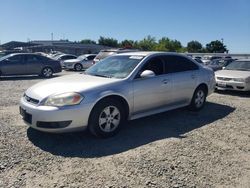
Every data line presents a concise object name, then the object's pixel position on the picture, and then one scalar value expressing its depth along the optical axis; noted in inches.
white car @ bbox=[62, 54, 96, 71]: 609.5
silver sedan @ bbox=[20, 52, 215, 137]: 127.7
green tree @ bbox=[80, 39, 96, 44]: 3095.5
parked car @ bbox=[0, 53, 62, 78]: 416.7
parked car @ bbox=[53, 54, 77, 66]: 716.1
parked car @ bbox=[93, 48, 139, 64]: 469.1
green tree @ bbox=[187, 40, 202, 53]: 2900.8
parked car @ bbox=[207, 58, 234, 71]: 520.2
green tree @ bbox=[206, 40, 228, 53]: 2532.4
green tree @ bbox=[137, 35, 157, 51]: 2663.6
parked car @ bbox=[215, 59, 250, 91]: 271.7
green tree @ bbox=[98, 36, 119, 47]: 2639.4
